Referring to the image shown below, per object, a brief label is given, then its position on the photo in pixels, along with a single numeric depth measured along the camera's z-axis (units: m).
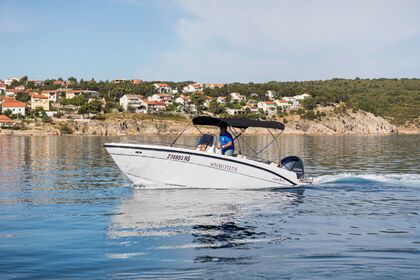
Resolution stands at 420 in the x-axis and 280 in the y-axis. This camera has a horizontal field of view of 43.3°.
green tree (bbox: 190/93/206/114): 178.14
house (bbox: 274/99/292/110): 192.21
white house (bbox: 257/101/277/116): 185.77
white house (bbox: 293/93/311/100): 197.62
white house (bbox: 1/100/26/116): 150.62
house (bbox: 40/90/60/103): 178.12
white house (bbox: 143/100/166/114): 173.07
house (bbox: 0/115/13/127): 127.75
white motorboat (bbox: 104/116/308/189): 20.88
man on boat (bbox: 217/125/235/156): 21.83
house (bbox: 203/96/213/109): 184.10
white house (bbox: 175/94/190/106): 189.50
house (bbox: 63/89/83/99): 185.62
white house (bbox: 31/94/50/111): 167.39
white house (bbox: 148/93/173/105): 191.88
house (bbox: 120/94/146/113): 169.12
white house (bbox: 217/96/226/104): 194.90
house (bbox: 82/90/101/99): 185.19
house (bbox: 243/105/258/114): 181.02
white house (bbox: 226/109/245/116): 173.84
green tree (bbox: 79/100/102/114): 149.25
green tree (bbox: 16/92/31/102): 186.38
